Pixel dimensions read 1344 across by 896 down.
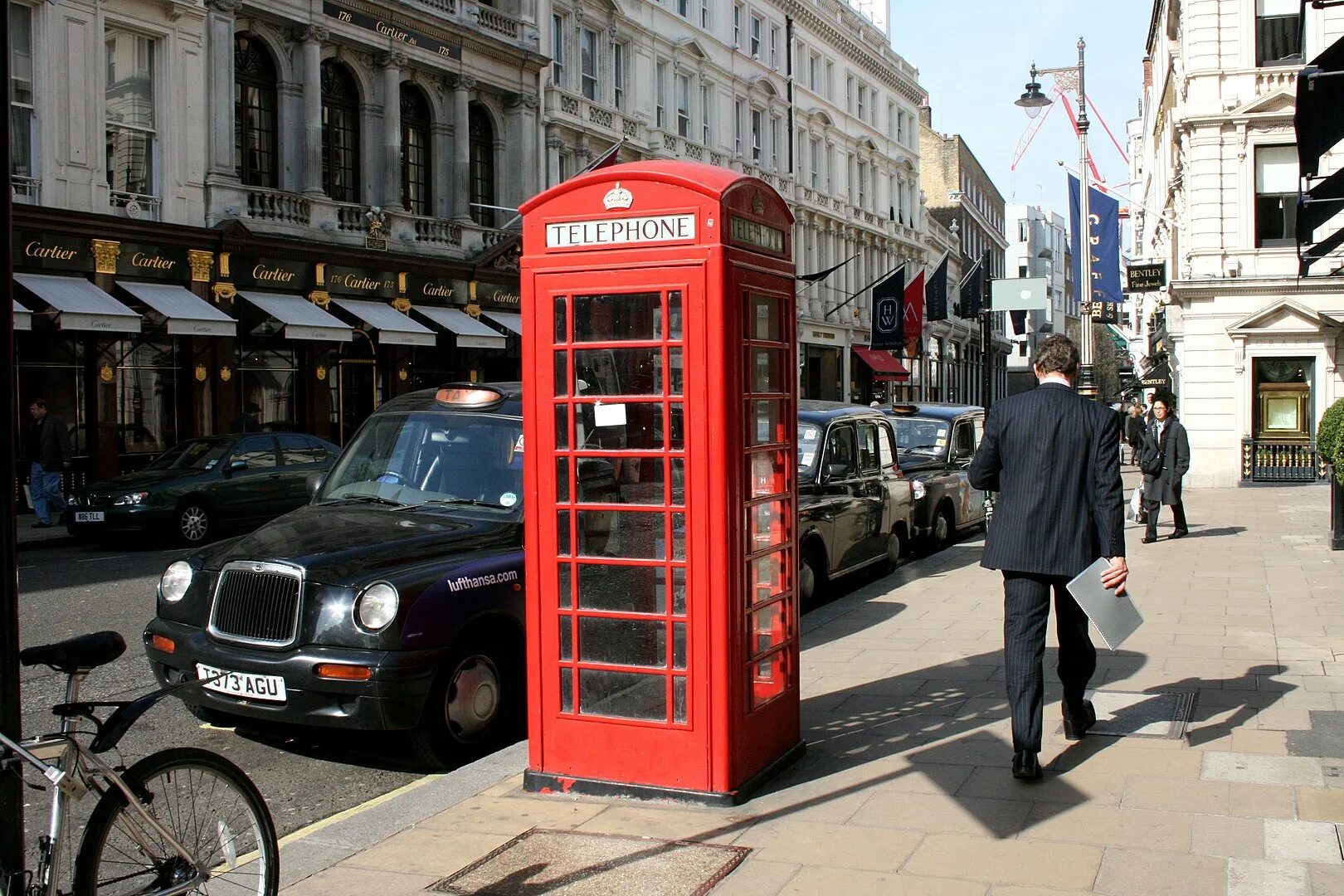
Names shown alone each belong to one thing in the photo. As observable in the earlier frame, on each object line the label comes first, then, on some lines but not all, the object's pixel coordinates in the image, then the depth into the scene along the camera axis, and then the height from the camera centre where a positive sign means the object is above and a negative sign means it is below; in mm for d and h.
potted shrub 12906 -374
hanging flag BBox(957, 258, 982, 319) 21969 +2284
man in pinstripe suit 5383 -429
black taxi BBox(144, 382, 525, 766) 5852 -929
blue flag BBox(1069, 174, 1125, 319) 33594 +4582
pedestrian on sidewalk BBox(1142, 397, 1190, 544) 15383 -606
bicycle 3361 -1105
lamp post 28391 +7158
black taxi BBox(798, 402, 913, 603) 10508 -663
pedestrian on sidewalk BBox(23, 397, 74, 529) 18719 -530
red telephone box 5004 -231
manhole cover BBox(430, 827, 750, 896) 4285 -1577
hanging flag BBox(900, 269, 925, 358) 36219 +3138
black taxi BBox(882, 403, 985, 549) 14771 -540
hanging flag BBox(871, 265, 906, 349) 36062 +3074
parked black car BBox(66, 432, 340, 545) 16500 -814
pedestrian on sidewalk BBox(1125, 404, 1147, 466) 25844 -226
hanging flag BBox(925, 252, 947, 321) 36438 +3541
